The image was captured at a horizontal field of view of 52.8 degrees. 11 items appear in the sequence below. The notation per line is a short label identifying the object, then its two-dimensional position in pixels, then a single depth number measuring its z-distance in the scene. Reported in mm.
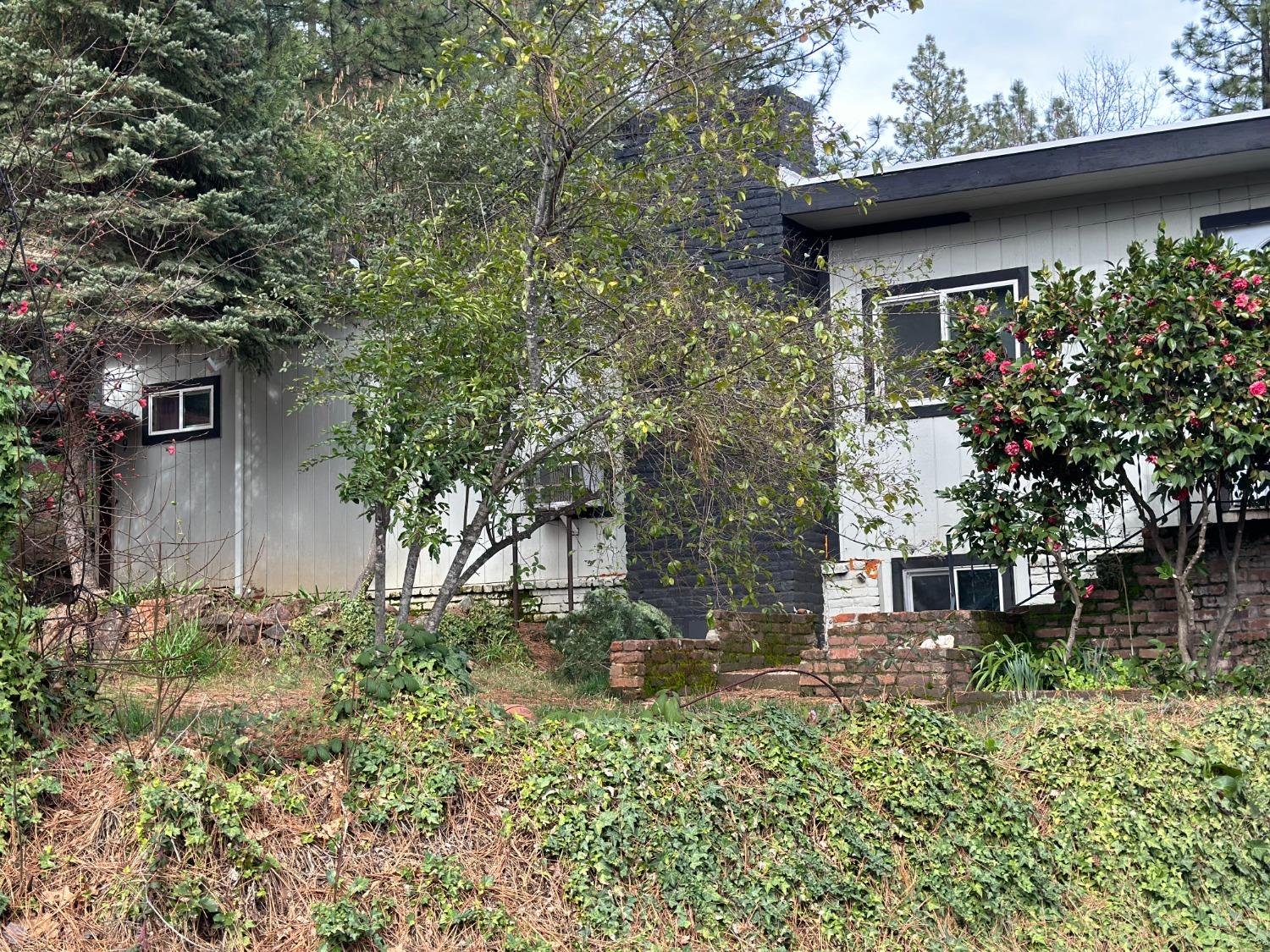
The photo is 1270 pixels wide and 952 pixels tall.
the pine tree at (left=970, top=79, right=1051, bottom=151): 24047
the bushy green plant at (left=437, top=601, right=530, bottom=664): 11508
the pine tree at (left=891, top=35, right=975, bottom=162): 23234
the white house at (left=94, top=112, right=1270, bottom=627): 11102
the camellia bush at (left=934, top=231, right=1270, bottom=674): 8461
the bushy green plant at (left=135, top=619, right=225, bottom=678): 6449
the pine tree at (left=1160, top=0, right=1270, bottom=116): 19906
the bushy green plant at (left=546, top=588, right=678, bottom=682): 10219
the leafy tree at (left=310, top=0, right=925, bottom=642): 7246
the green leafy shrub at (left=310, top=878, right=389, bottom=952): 4367
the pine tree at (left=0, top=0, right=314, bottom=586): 10289
